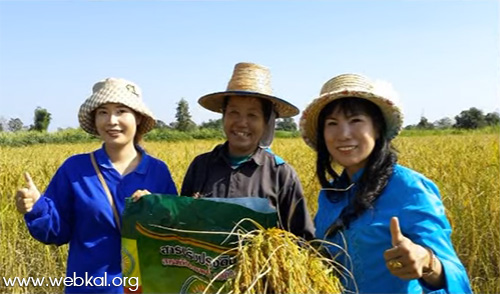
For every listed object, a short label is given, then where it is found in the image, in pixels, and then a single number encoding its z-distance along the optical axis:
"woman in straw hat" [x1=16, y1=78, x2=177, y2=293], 1.93
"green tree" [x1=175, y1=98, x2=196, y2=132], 41.09
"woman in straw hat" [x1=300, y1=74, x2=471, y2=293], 1.38
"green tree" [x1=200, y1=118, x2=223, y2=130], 39.86
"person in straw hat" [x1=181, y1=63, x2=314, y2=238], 1.98
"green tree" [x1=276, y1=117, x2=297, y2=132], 35.94
